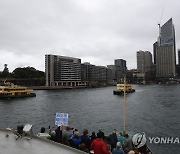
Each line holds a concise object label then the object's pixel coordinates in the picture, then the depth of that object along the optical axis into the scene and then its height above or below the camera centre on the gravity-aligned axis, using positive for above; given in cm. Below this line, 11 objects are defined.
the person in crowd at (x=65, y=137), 668 -268
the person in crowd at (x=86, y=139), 609 -253
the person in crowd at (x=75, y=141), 604 -259
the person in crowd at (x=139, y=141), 669 -285
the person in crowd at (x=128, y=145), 641 -295
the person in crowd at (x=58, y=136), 669 -261
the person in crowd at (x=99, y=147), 518 -244
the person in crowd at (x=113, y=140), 681 -287
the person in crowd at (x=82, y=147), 585 -274
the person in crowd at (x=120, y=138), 710 -290
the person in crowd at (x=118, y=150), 553 -272
